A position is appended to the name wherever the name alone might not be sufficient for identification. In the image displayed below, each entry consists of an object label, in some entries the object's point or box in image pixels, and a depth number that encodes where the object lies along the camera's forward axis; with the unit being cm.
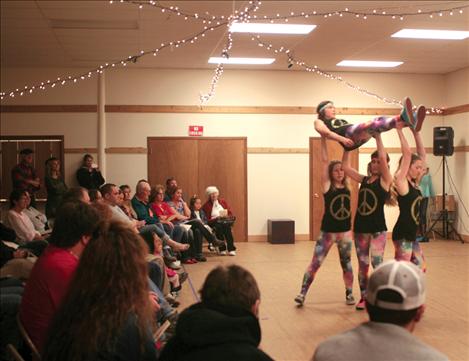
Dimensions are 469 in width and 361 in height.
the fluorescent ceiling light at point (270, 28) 748
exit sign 1066
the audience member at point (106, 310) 188
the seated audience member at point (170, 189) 910
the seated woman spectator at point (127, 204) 732
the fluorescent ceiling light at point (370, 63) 1009
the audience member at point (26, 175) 820
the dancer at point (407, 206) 504
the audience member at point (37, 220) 667
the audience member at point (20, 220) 592
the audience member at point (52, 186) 868
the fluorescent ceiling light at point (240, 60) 982
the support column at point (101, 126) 1038
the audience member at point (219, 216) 932
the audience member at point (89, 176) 978
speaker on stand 1066
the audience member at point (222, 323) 169
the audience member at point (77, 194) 470
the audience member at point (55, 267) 244
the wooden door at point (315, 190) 1093
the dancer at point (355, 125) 496
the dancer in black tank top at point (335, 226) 539
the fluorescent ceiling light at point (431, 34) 794
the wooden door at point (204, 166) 1062
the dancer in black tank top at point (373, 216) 518
